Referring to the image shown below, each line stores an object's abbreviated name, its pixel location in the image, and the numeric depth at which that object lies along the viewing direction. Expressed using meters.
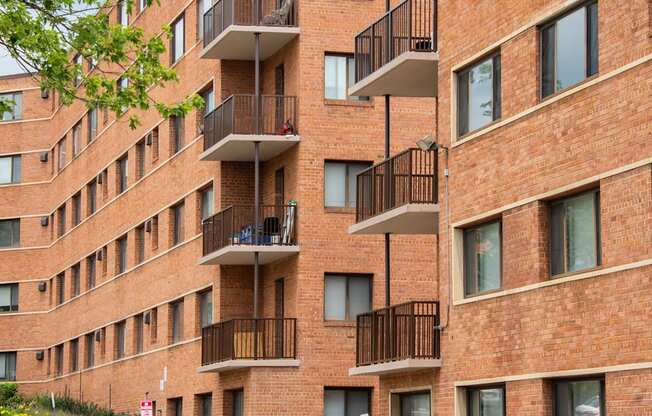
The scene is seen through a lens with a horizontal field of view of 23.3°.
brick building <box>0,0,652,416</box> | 24.23
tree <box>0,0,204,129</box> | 22.95
